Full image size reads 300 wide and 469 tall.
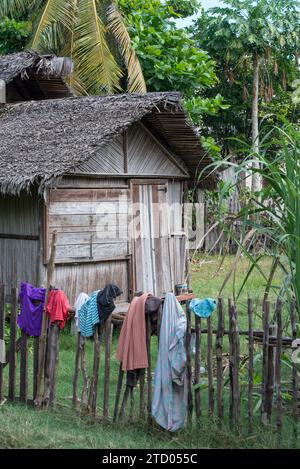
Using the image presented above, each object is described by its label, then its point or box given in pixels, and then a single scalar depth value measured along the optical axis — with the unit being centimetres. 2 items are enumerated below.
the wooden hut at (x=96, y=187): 1015
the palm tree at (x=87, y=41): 1652
